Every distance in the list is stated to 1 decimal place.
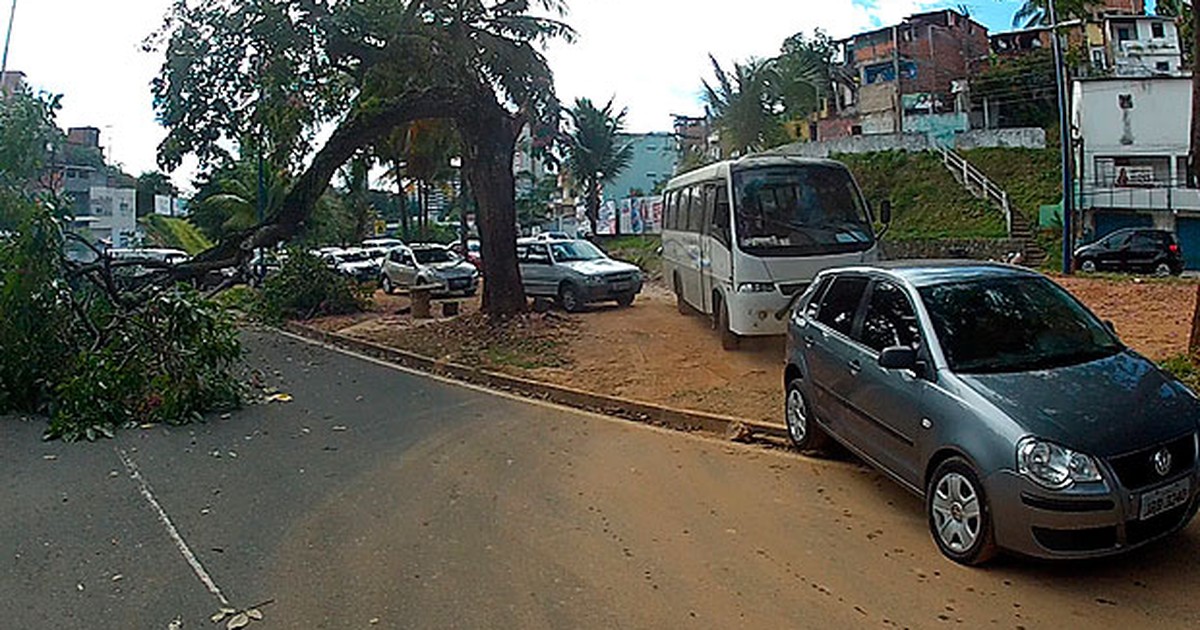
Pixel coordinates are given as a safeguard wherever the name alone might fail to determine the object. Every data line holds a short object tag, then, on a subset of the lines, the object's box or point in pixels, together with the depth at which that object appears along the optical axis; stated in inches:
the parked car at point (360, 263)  1286.9
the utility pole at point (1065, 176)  959.6
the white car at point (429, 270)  1042.1
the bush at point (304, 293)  879.7
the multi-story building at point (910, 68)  2114.9
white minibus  475.2
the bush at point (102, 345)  421.4
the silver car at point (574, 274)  772.0
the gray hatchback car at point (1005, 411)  195.9
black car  1079.0
